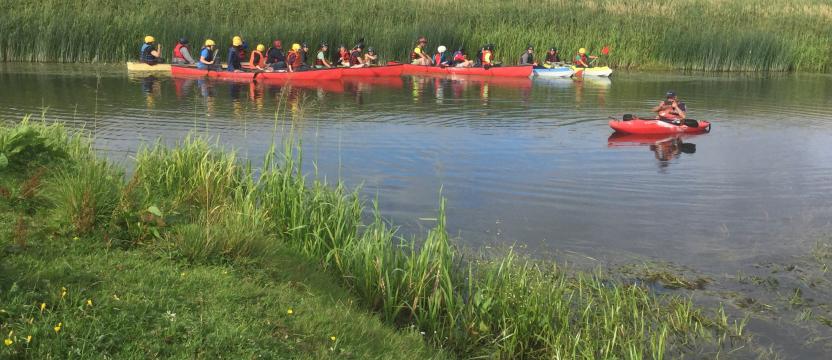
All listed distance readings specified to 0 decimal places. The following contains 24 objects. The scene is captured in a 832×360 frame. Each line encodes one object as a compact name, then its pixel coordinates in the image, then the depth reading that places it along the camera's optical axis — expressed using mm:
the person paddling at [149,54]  25172
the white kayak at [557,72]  27141
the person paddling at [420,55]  27922
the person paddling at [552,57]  28453
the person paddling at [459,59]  28400
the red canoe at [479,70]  26906
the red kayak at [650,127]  15930
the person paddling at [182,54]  24948
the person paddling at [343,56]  26886
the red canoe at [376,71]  25812
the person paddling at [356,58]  26769
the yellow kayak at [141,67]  24828
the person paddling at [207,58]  24297
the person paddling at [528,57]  27641
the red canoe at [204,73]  24109
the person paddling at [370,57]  27142
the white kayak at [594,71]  27341
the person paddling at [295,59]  24359
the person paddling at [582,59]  28422
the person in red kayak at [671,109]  16453
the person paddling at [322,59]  25828
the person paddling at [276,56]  24734
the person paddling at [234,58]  23862
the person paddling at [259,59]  24484
